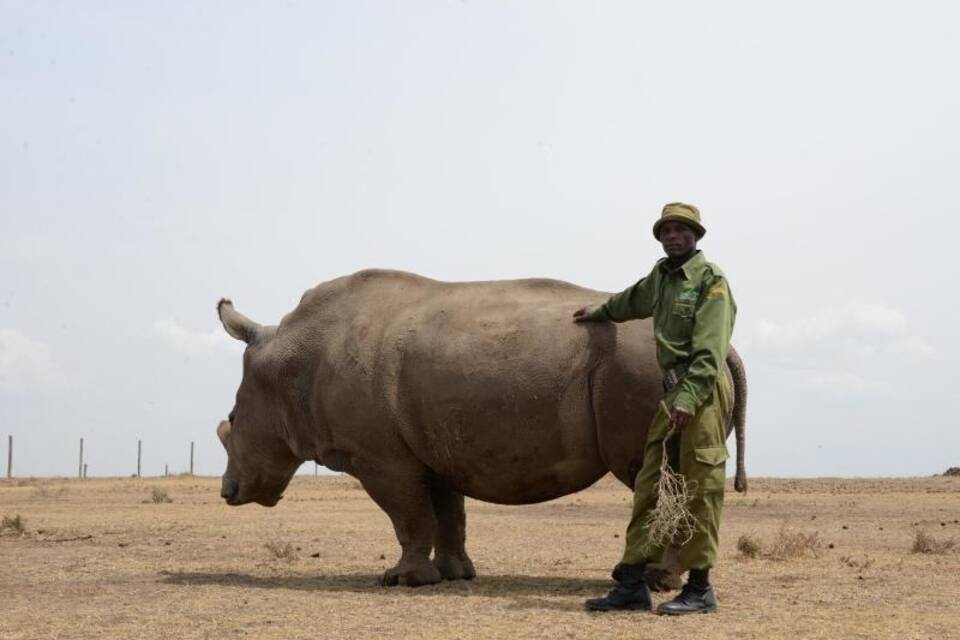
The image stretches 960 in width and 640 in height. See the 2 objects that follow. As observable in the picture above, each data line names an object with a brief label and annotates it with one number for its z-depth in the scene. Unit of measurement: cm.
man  1452
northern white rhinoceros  1650
